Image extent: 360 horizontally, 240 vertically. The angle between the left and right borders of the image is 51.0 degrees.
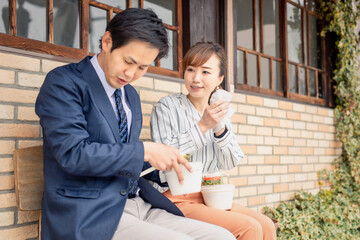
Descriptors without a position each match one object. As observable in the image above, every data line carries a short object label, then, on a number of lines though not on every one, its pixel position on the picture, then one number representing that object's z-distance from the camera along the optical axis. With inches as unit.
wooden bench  64.6
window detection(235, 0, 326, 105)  145.4
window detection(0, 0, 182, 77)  78.7
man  52.1
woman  72.1
